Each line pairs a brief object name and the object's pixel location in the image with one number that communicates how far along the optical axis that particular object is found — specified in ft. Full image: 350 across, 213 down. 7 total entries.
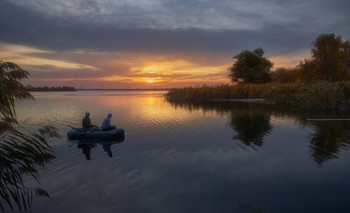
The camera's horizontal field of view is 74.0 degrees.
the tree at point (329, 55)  146.51
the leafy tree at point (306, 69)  169.94
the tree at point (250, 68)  184.84
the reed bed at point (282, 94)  81.71
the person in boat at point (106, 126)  44.75
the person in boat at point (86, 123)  44.21
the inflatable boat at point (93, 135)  41.88
